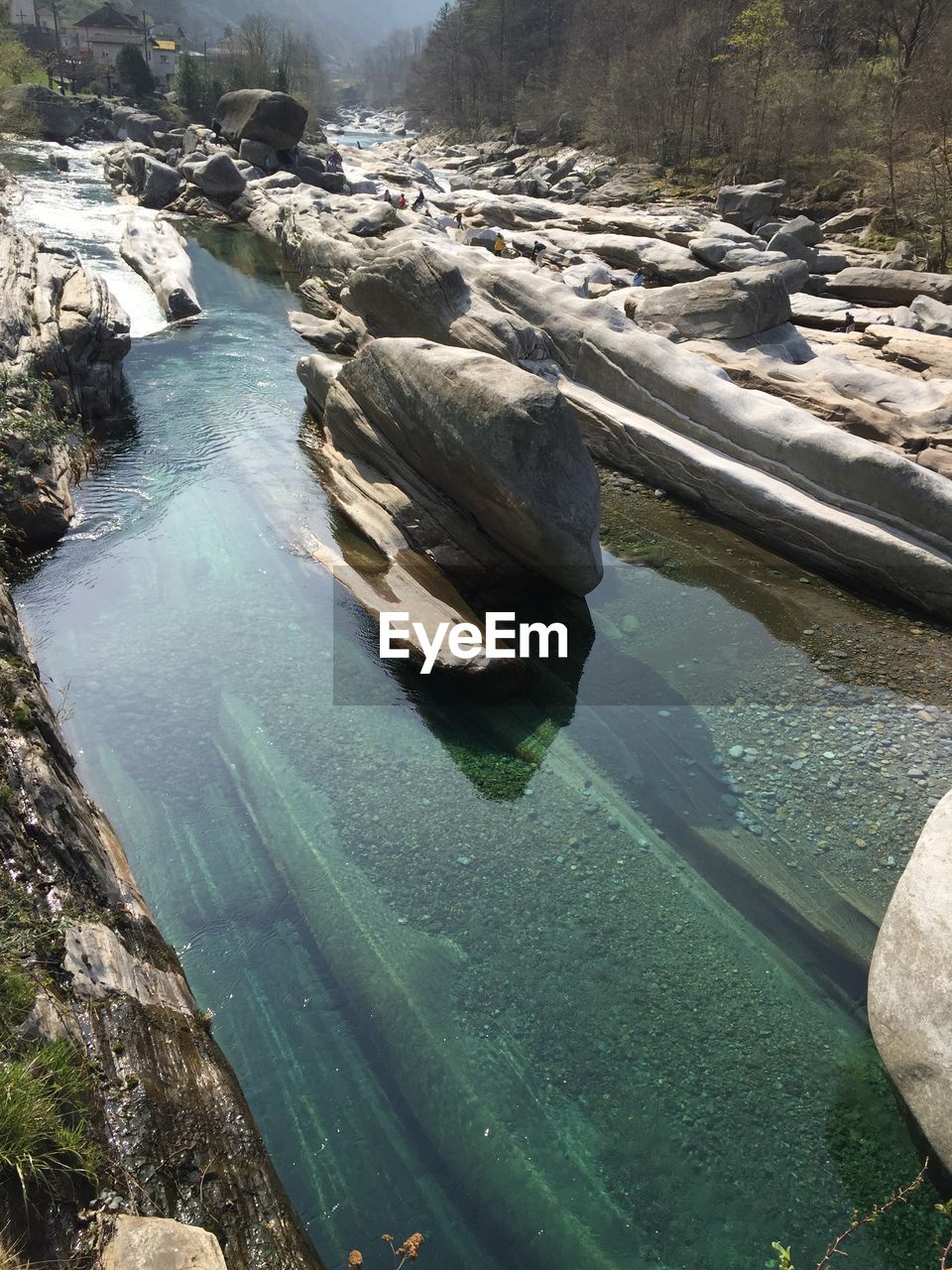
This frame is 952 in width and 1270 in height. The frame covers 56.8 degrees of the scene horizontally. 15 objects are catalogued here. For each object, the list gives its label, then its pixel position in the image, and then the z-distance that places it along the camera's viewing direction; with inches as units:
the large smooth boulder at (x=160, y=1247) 106.1
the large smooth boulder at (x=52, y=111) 1689.2
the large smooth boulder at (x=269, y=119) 1373.0
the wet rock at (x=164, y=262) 704.2
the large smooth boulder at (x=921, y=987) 174.9
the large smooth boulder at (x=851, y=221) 1051.9
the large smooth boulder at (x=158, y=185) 1152.8
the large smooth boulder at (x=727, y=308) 562.6
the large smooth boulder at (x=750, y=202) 1140.5
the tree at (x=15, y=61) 1544.0
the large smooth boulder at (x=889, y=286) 748.0
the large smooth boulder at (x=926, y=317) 644.1
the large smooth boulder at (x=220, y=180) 1157.7
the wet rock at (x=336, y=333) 585.6
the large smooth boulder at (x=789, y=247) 896.1
